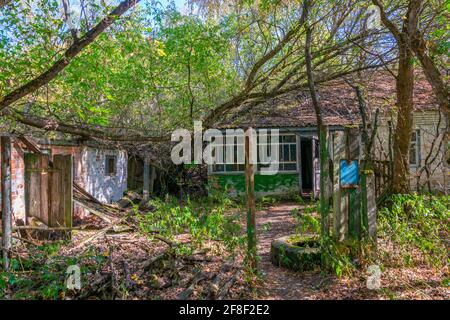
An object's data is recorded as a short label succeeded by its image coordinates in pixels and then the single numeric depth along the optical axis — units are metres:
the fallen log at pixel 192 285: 4.24
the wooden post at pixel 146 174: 14.62
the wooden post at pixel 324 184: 5.29
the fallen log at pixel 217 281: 4.32
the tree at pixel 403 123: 7.50
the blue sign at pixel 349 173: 5.45
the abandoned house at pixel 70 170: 6.56
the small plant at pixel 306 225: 6.71
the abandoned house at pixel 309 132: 13.47
